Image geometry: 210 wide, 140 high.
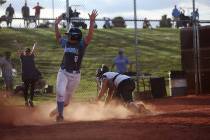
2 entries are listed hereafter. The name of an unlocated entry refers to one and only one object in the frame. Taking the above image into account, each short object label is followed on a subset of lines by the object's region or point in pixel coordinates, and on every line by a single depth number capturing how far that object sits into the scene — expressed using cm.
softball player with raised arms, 1112
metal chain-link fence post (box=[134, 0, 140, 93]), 1848
